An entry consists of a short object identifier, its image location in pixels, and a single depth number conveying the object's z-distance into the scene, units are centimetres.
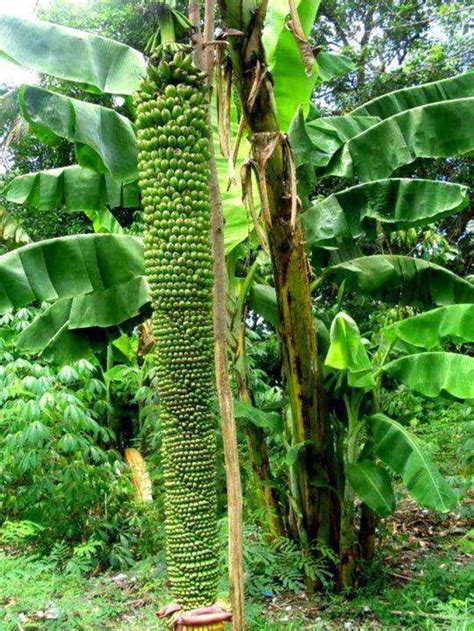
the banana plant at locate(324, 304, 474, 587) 355
